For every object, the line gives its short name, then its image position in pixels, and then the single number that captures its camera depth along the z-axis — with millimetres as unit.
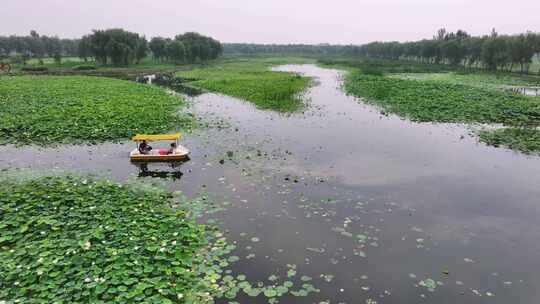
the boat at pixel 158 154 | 17594
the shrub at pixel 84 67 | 77750
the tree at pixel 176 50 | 102562
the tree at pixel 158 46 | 107312
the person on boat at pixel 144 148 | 17875
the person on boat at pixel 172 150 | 17828
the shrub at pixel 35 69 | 71375
